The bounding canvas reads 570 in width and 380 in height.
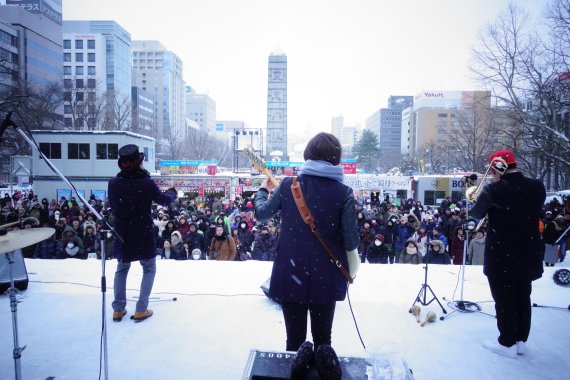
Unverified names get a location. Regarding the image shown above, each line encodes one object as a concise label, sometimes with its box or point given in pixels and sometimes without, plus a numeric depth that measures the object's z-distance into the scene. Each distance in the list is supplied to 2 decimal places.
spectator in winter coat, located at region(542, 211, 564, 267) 7.84
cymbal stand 2.53
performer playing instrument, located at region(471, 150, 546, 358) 3.12
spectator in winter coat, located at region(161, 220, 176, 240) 10.22
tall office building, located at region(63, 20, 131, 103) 89.25
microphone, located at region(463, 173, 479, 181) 4.14
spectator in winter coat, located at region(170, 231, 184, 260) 8.37
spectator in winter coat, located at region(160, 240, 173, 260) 8.59
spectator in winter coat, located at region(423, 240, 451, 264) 7.62
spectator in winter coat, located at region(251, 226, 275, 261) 9.02
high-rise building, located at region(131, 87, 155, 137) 92.90
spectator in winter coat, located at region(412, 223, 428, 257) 9.15
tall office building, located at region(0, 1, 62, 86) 58.76
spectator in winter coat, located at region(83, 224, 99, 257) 9.38
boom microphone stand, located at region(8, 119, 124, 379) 2.65
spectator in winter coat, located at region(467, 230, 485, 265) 7.84
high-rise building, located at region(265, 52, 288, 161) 68.29
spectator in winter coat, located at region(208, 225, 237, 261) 7.98
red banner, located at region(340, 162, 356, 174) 24.38
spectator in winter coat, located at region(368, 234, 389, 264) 8.77
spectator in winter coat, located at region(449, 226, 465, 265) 8.91
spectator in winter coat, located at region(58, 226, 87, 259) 8.34
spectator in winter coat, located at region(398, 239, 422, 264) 7.93
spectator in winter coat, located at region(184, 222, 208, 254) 9.23
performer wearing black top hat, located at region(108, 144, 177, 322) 3.61
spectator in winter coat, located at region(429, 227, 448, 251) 9.13
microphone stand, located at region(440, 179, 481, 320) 4.24
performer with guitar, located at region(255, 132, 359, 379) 2.30
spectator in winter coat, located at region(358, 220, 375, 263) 9.97
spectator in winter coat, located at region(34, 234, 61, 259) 8.21
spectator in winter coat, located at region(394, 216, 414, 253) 10.67
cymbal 2.45
